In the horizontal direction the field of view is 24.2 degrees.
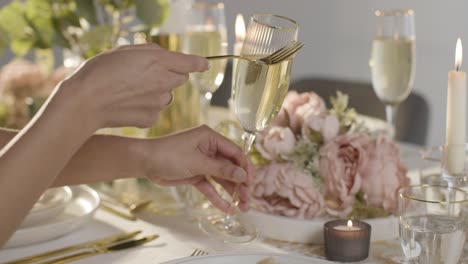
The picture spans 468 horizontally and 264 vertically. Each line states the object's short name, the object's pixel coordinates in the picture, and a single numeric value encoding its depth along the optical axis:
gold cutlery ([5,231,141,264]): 1.18
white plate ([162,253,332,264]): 1.09
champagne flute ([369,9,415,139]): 1.56
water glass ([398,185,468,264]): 1.08
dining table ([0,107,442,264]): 1.20
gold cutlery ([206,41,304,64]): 1.17
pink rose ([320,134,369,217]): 1.25
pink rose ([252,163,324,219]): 1.25
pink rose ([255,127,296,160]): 1.28
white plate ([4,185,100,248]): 1.21
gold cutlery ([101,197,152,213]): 1.36
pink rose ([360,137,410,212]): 1.26
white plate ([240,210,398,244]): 1.24
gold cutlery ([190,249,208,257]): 1.21
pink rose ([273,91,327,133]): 1.31
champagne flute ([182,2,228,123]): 1.48
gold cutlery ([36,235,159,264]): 1.18
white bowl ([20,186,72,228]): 1.26
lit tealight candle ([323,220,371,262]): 1.17
